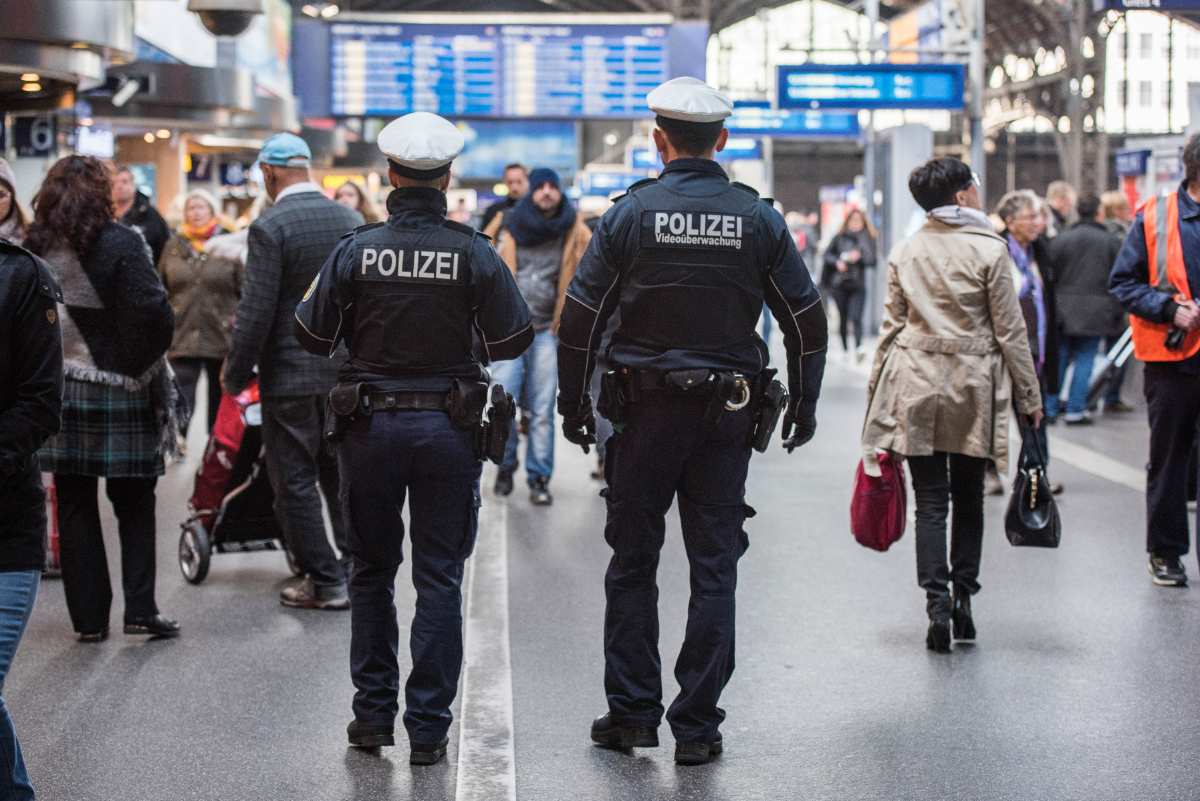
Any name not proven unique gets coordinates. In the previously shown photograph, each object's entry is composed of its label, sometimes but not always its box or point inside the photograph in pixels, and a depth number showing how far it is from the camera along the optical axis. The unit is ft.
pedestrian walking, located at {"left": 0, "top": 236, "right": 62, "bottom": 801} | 12.65
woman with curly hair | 21.47
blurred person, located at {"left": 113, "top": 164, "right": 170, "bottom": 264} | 34.55
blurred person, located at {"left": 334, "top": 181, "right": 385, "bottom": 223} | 30.37
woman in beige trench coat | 21.67
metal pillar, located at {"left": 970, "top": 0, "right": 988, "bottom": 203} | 63.05
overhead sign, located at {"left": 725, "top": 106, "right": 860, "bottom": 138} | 86.74
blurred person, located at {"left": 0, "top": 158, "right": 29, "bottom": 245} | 15.90
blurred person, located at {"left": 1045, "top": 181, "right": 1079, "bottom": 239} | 51.01
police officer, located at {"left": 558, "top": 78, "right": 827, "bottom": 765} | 16.78
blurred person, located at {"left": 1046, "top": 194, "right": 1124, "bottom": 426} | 49.21
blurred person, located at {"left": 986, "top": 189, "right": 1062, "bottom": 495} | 31.27
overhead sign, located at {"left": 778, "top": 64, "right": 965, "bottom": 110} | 62.39
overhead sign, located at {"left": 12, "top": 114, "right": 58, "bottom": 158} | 55.83
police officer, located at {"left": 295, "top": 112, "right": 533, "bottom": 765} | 17.02
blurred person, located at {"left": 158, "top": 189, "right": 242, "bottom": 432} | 36.58
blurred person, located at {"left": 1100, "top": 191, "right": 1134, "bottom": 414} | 52.11
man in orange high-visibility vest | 24.64
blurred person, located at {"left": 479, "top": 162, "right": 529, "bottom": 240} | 39.17
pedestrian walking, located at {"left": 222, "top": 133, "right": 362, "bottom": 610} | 22.88
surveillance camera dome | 37.76
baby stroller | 26.68
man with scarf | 34.81
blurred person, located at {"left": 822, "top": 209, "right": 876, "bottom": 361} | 69.67
